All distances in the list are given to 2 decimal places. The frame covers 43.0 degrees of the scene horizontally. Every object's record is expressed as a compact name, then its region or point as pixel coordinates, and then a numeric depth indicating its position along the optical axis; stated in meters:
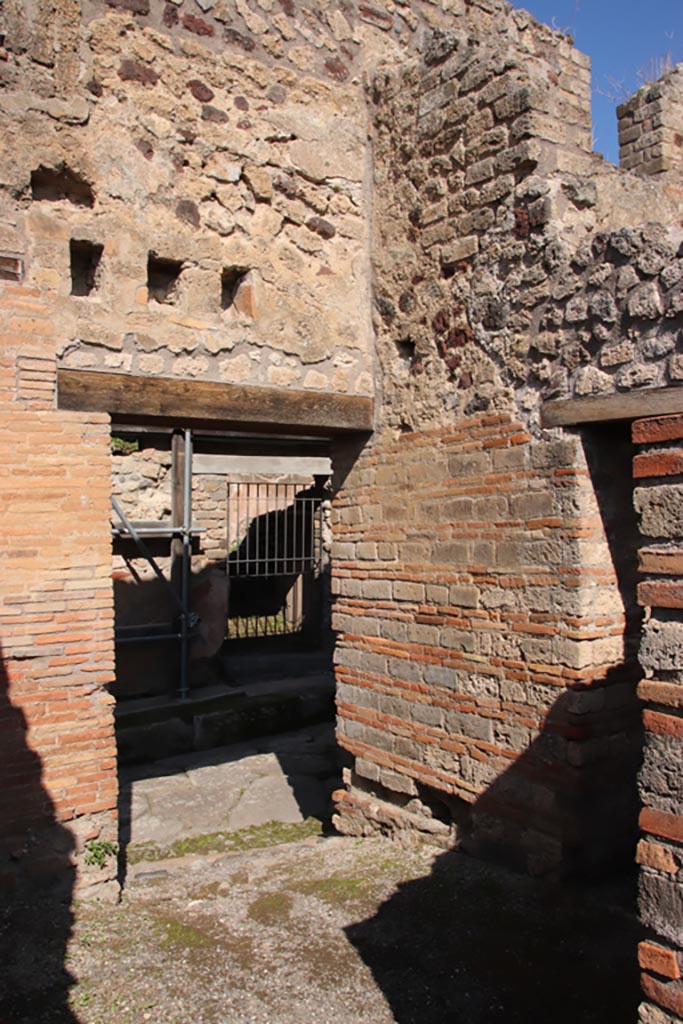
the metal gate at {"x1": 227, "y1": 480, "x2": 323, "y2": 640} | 12.65
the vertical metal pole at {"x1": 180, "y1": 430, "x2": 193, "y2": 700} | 9.98
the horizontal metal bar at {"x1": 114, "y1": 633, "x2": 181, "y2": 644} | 9.70
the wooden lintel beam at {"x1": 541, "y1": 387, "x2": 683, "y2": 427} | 3.73
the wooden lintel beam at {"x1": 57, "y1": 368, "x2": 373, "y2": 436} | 4.83
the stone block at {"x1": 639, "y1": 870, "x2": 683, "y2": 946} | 2.49
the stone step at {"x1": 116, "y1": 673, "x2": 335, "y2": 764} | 8.69
